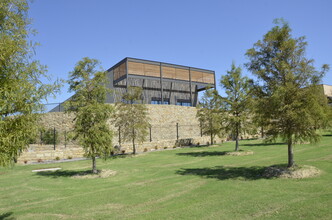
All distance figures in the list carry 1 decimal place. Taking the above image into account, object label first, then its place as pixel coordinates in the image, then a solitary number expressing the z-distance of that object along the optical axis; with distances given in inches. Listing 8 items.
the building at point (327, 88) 2048.2
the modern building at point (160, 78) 1409.9
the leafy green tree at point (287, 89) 385.7
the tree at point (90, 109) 508.1
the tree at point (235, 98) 774.5
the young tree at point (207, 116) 1072.8
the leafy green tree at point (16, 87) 215.6
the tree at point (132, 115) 873.0
